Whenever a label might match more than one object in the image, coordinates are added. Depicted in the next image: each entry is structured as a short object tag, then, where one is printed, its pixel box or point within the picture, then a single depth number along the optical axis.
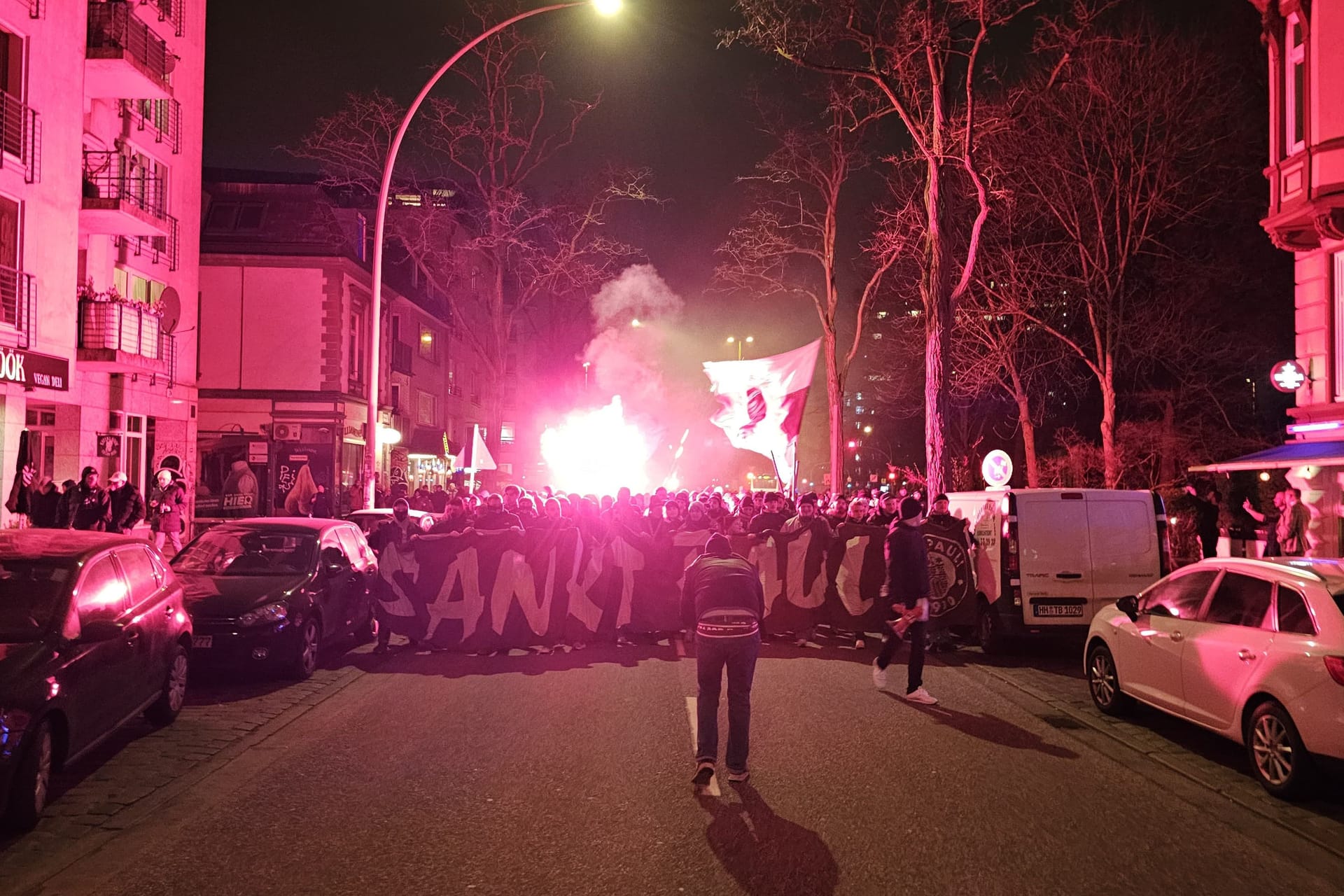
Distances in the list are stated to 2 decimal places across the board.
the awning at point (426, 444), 44.47
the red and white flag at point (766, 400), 19.73
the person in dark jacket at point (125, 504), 15.90
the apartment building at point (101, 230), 19.14
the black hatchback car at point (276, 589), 10.12
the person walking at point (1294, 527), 15.27
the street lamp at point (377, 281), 18.45
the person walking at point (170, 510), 17.77
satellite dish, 25.03
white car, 6.36
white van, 11.86
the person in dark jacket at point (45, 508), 16.22
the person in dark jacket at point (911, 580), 9.55
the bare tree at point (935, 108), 18.81
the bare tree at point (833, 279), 29.97
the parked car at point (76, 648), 5.73
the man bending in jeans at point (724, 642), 6.64
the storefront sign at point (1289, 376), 20.66
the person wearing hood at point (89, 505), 15.87
